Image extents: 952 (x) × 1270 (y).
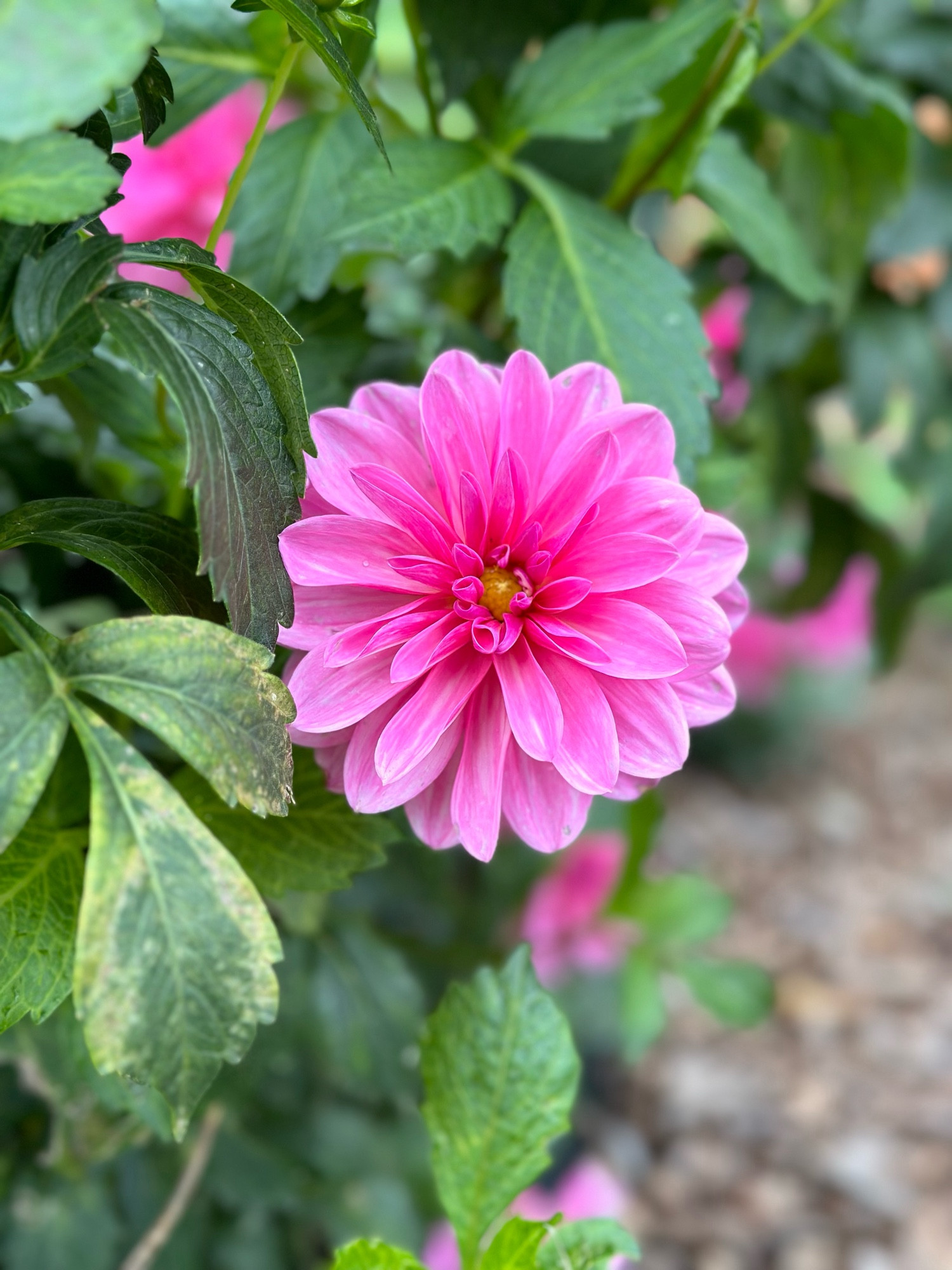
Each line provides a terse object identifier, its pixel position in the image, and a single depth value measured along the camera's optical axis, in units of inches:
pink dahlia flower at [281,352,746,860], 10.8
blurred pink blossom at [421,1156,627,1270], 33.1
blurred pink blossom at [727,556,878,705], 53.2
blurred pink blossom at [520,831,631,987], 39.9
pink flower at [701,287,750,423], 32.4
